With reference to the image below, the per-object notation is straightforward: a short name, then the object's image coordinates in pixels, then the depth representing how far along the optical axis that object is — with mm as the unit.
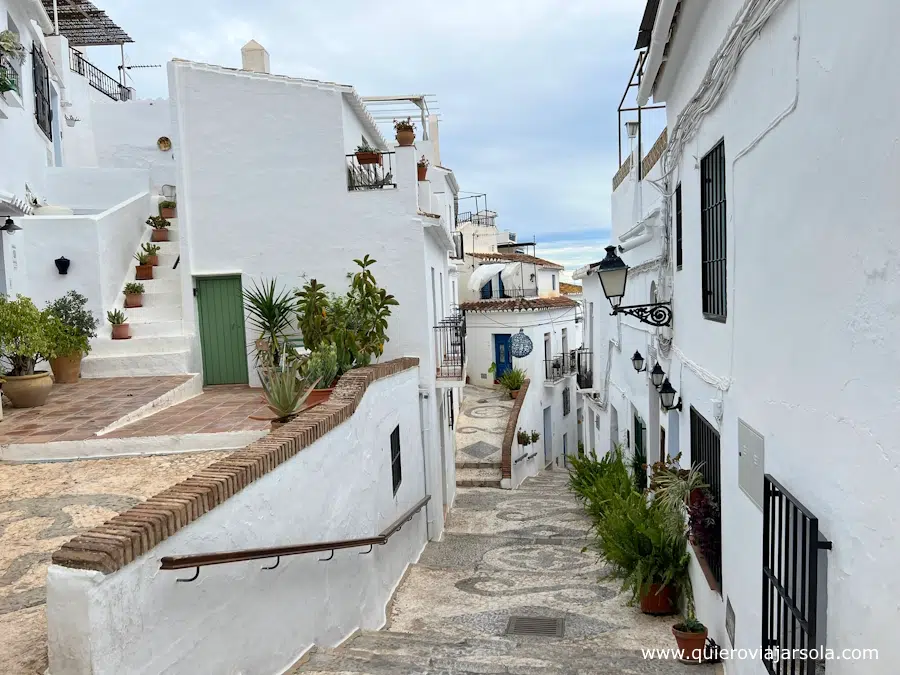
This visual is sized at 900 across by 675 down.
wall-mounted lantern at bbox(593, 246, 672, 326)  7039
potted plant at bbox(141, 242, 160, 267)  12062
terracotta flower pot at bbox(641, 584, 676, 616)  7342
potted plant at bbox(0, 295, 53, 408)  8016
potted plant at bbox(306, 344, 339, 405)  8320
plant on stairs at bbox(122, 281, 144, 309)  11523
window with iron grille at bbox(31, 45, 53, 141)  13370
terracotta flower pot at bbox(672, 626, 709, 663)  5828
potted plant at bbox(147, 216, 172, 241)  12625
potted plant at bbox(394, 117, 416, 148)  10742
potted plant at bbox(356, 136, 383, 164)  10695
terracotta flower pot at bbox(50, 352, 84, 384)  9828
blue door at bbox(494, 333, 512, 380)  24000
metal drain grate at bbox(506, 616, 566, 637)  7375
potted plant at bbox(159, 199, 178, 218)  12969
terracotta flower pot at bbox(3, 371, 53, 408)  8227
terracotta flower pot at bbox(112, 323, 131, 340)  10891
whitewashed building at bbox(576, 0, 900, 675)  2621
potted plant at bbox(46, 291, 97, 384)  9398
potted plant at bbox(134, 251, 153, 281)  12008
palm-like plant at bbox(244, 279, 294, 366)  10641
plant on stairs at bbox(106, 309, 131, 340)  10844
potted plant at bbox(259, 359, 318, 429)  6969
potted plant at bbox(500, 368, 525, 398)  22469
